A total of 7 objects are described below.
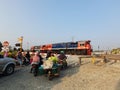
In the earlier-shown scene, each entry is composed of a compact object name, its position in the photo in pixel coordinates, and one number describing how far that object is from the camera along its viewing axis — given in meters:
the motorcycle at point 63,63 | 5.94
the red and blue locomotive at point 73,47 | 14.37
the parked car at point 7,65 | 5.20
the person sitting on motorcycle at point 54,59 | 5.17
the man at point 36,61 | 5.03
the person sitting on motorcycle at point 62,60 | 6.02
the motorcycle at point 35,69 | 5.01
